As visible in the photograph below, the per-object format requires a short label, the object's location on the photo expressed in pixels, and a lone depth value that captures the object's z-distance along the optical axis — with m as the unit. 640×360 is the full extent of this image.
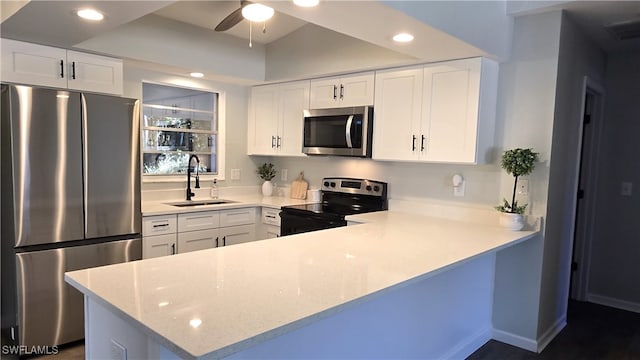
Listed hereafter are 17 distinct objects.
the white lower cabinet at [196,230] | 3.27
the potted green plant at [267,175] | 4.50
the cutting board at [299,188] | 4.28
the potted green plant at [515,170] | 2.69
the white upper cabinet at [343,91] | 3.39
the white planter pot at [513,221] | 2.73
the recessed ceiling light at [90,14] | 2.03
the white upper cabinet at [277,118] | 3.98
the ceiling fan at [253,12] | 2.41
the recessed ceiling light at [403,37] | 2.27
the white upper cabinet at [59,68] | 2.63
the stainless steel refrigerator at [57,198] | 2.51
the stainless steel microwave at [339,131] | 3.35
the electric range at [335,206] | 3.37
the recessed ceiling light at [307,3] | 1.75
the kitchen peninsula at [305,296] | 1.18
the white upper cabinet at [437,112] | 2.81
